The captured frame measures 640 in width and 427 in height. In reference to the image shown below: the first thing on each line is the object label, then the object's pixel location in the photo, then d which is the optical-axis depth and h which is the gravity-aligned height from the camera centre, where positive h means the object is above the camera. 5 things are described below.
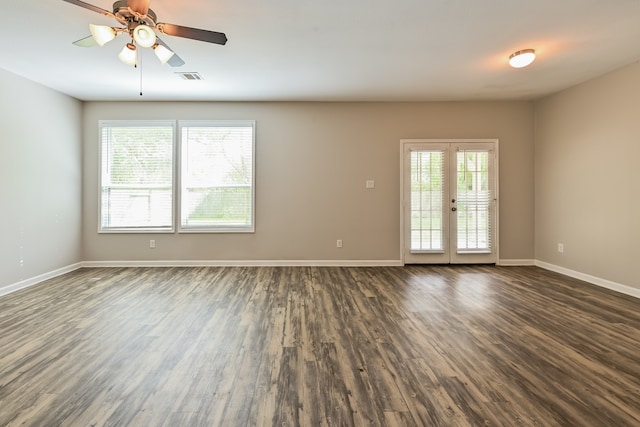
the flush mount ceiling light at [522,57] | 3.52 +1.70
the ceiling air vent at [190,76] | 4.23 +1.80
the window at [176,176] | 5.44 +0.60
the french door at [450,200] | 5.50 +0.20
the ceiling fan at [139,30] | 2.18 +1.33
